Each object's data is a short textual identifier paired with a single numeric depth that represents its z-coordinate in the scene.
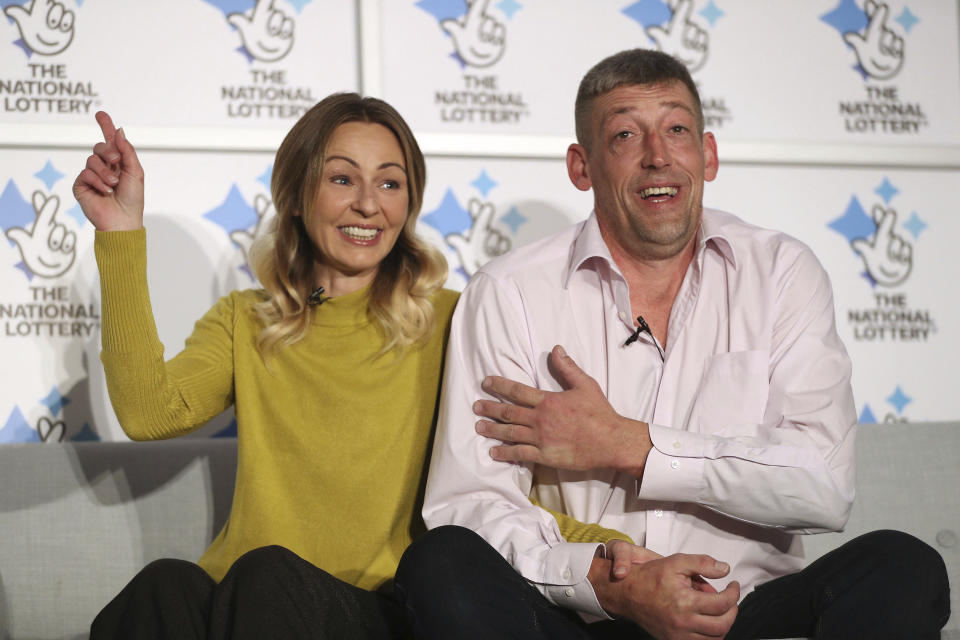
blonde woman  3.53
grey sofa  3.70
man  3.32
